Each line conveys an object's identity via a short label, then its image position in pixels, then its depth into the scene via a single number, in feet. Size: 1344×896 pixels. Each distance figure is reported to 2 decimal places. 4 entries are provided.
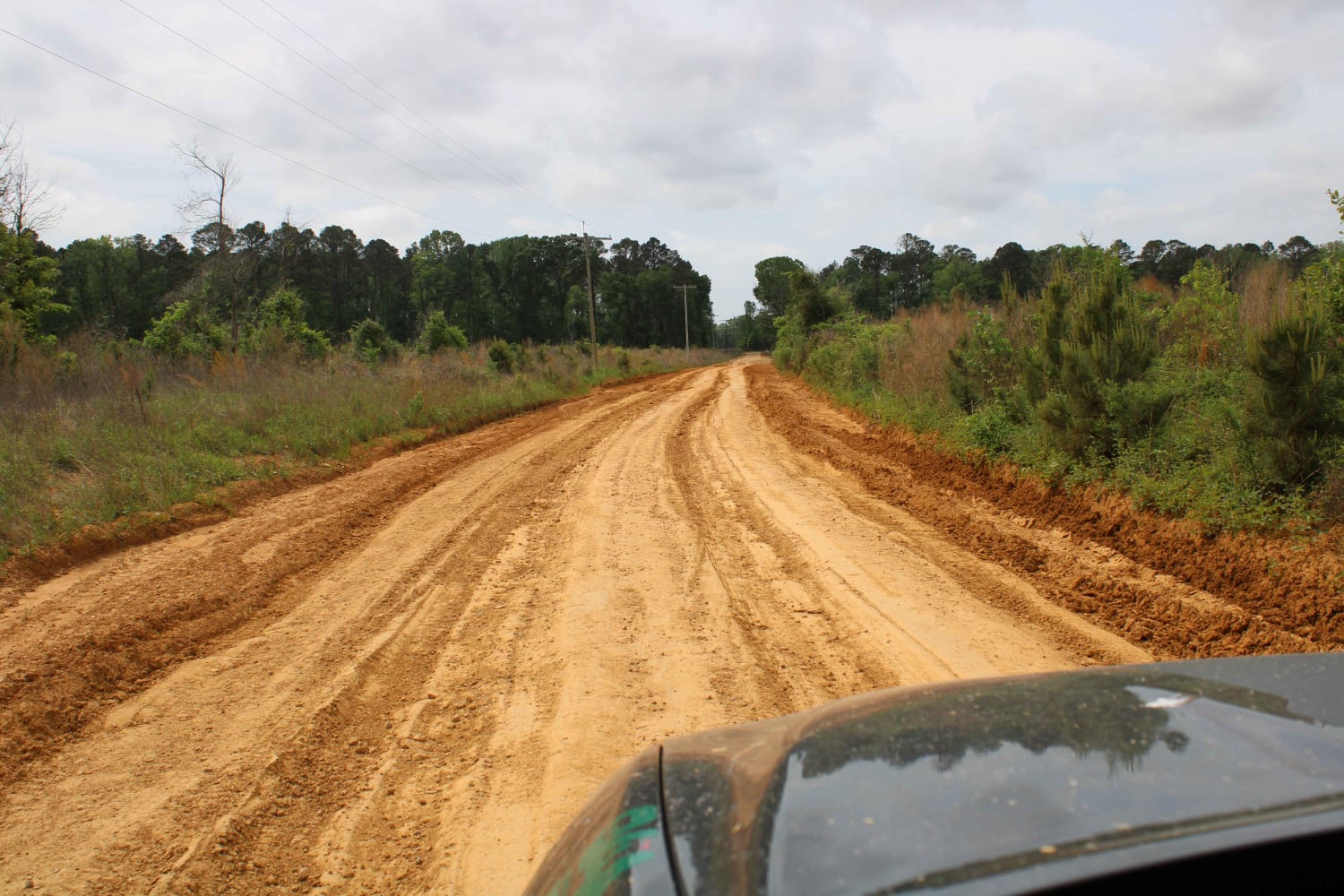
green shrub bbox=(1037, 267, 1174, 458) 27.48
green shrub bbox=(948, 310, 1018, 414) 39.40
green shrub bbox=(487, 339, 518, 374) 90.78
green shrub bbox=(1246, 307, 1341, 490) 20.95
